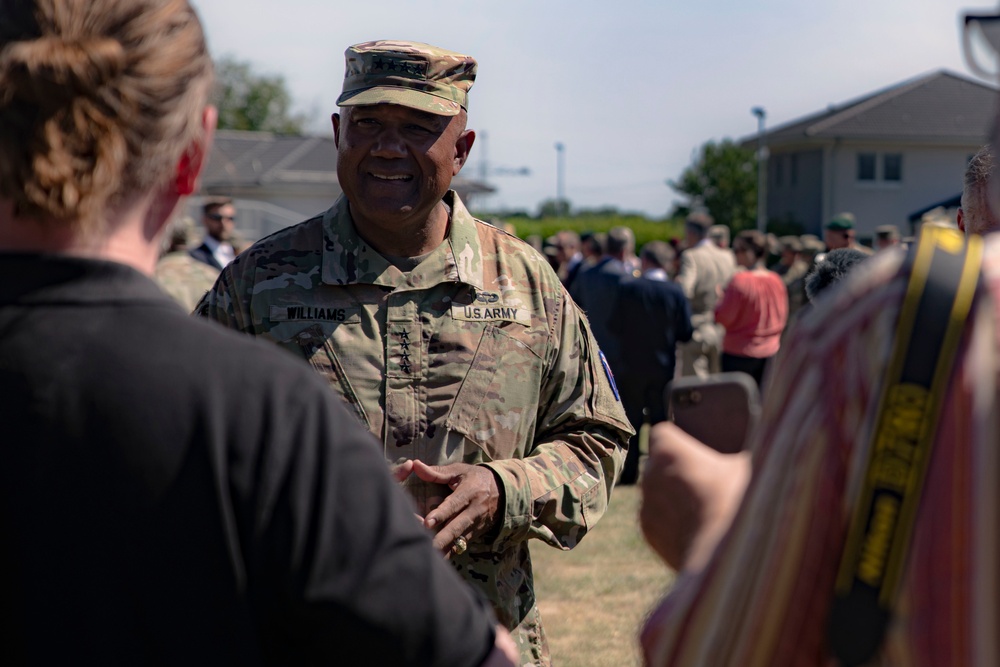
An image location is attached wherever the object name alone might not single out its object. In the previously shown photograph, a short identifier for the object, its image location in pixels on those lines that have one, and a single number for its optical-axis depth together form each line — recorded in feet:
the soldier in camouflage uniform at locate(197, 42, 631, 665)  9.29
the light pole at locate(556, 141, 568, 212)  286.05
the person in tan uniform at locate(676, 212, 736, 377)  36.52
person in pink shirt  31.68
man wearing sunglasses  33.83
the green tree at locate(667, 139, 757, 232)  156.25
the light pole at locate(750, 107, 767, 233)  123.34
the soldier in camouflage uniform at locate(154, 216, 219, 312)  20.47
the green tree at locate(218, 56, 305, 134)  246.06
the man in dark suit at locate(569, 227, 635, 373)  31.27
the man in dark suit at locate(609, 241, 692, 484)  30.89
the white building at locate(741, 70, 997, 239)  130.72
